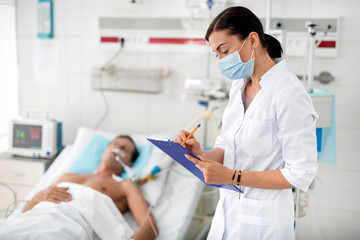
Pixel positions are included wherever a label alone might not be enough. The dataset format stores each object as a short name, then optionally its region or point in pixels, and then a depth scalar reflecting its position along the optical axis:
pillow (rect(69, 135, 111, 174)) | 2.70
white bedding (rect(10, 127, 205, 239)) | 2.28
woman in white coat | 1.23
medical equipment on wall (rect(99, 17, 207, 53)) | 2.90
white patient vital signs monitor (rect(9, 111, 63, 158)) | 2.96
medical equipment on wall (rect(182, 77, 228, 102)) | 2.57
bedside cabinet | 2.87
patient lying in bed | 1.85
